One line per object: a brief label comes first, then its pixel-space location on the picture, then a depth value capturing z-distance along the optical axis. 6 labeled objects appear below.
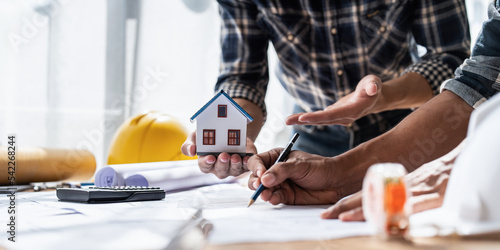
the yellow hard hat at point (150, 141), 1.37
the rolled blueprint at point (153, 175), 1.05
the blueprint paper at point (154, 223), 0.53
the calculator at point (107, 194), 0.87
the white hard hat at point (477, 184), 0.49
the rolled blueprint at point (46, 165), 1.15
